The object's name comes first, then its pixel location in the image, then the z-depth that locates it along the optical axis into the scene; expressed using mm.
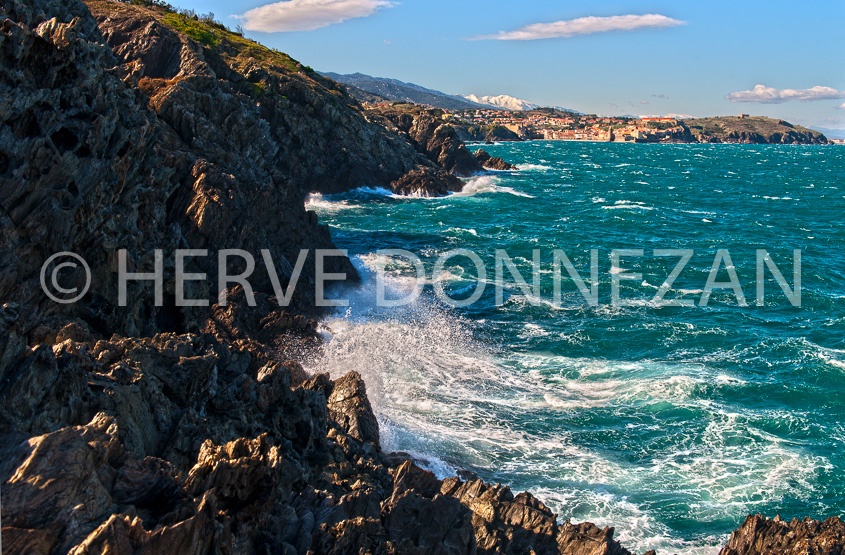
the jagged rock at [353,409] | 22594
